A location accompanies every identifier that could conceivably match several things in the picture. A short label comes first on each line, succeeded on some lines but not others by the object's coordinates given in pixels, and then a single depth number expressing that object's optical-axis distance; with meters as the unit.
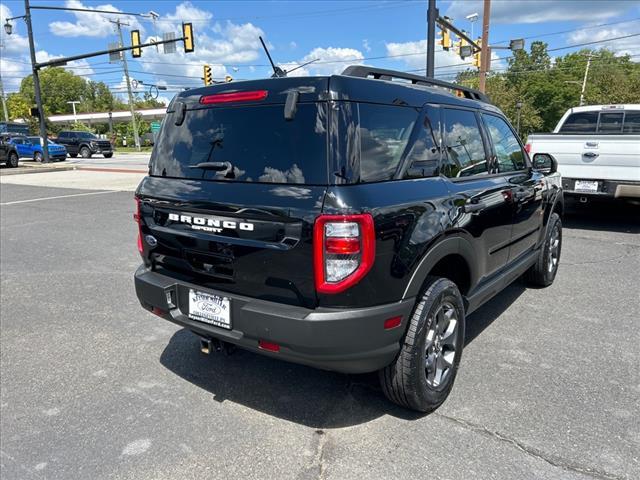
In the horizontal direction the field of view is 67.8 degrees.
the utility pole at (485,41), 18.89
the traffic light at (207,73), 23.64
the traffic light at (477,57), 20.93
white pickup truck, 6.98
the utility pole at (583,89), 59.04
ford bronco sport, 2.33
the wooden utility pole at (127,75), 46.84
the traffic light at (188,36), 21.47
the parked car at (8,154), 23.89
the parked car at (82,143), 35.75
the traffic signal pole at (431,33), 12.45
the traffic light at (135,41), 22.12
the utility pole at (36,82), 23.39
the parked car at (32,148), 28.22
